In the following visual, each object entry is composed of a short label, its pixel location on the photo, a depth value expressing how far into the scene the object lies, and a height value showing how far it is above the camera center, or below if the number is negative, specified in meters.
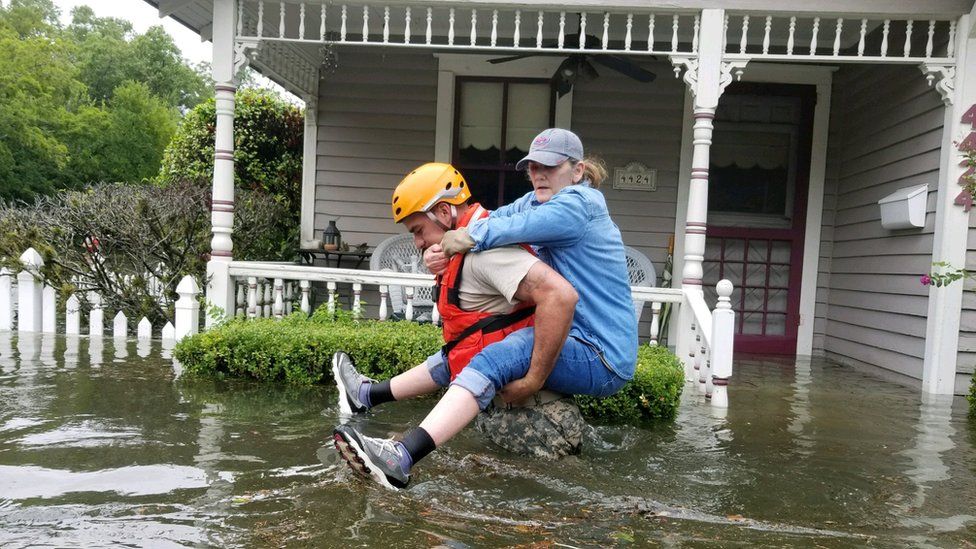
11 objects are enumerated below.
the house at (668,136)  7.66 +1.35
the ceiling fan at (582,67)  7.38 +1.87
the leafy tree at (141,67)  44.47 +9.84
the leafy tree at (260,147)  10.55 +1.31
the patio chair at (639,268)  8.16 -0.17
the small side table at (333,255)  8.47 -0.20
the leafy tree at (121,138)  31.73 +3.92
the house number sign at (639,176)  8.70 +0.90
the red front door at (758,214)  8.74 +0.53
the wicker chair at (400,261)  7.84 -0.22
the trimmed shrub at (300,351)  5.37 -0.82
